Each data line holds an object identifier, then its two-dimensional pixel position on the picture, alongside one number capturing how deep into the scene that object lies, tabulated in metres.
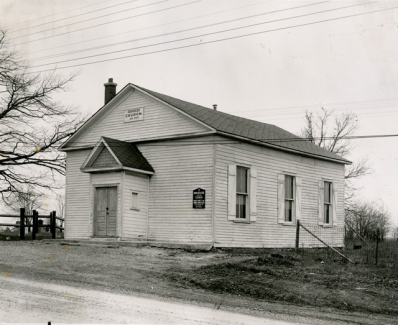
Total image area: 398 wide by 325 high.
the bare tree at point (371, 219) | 45.71
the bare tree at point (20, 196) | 31.50
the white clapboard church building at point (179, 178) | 20.47
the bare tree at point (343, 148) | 49.03
